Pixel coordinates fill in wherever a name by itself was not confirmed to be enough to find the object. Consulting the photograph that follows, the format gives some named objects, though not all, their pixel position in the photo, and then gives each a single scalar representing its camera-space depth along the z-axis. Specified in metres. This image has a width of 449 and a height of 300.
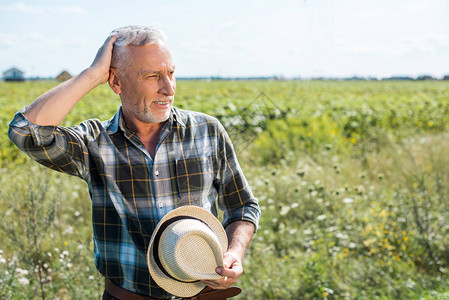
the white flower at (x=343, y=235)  4.04
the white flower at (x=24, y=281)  3.30
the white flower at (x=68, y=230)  4.35
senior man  1.70
